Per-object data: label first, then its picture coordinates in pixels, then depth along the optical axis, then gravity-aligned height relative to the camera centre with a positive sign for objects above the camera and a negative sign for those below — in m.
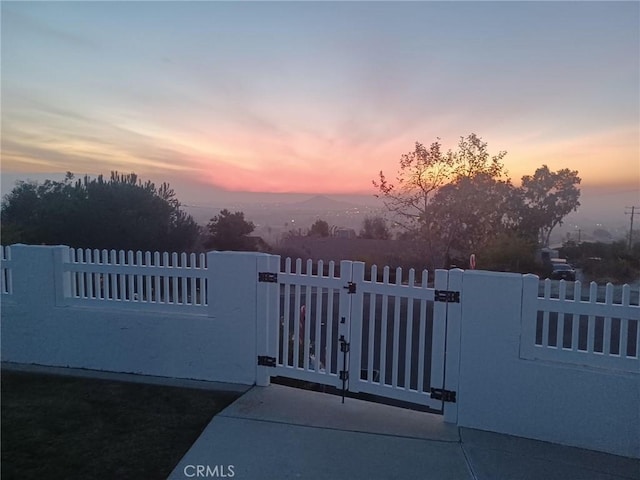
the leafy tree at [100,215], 18.03 -0.03
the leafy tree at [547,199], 25.44 +1.34
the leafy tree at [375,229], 24.34 -0.47
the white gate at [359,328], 4.71 -1.14
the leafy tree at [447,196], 20.03 +1.11
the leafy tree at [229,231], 21.70 -0.68
